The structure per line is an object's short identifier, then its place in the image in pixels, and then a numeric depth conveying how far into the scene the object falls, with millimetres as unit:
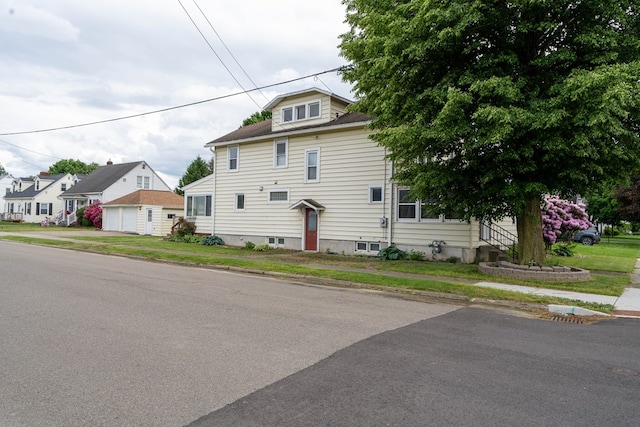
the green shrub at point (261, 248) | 21411
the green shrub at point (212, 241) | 24083
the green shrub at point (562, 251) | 19922
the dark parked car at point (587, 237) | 32938
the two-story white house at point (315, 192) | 18219
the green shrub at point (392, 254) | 17688
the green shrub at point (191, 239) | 24959
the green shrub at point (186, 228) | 26297
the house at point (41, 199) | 51281
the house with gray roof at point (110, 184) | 43062
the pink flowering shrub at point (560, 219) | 20250
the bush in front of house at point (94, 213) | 40219
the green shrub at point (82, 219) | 41469
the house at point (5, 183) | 70075
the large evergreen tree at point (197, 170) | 60094
